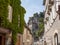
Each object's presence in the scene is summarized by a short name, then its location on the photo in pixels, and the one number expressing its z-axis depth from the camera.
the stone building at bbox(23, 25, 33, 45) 15.47
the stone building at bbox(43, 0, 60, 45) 7.07
